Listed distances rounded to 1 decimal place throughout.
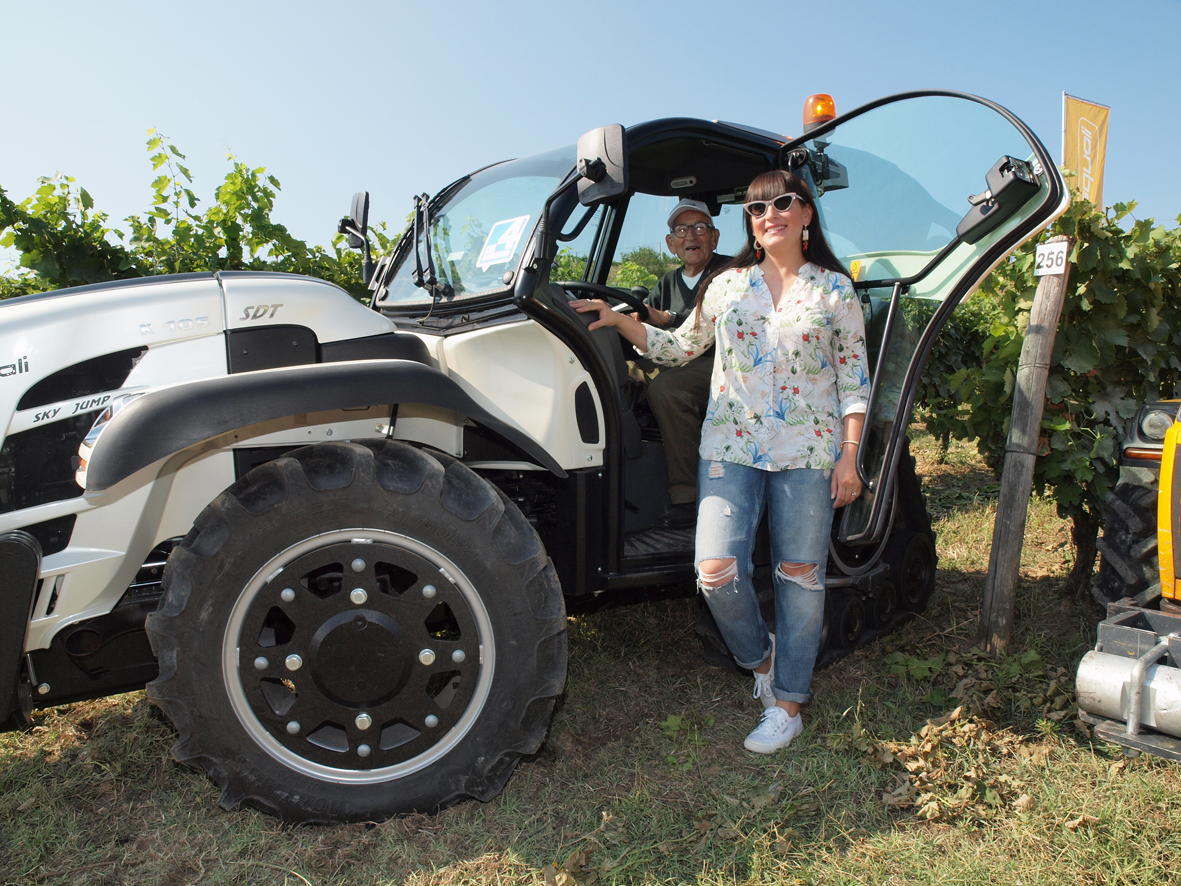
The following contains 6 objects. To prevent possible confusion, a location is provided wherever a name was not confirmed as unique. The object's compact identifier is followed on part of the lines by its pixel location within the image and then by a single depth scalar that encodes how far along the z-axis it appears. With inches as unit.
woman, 106.5
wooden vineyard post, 128.3
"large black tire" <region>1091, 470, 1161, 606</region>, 118.0
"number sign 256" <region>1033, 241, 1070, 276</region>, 124.3
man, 123.3
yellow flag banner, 243.3
